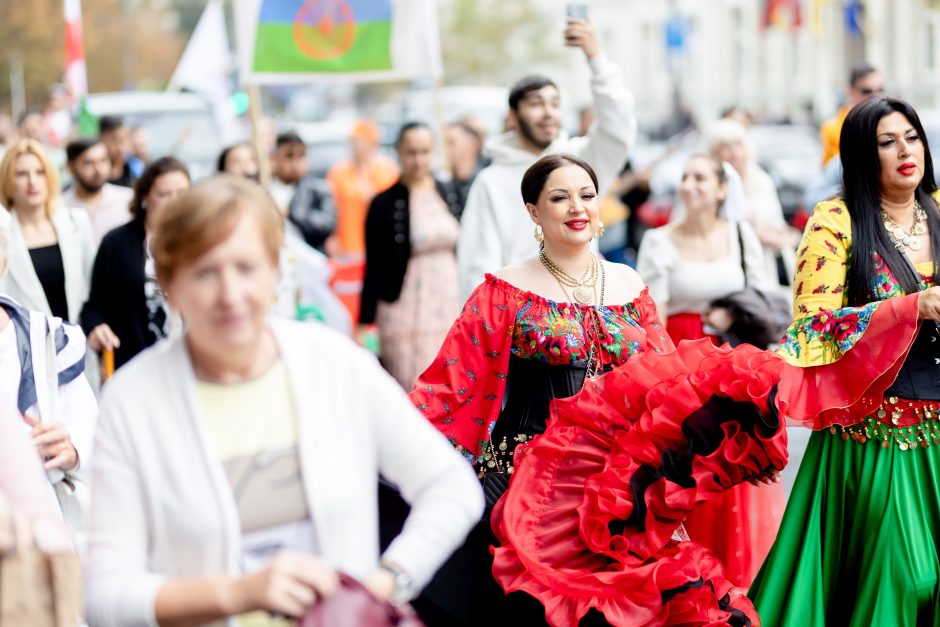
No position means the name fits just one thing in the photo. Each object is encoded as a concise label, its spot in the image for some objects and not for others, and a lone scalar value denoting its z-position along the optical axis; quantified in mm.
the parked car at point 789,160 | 19766
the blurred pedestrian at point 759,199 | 8922
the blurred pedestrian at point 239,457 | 2781
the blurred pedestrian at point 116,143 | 11500
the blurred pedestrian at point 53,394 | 4180
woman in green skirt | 4781
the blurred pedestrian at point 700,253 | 7570
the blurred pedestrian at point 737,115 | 11758
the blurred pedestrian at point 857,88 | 9883
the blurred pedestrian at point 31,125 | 14516
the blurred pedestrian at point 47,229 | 7387
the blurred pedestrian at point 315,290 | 9234
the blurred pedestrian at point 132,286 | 7328
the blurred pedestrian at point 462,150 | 11742
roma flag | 10133
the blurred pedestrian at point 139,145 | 14461
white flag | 13555
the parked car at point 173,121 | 17812
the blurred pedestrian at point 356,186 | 14336
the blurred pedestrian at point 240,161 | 9695
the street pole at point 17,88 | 32000
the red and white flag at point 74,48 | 15422
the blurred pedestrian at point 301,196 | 11664
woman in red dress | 4406
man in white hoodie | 7125
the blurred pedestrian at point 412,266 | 9031
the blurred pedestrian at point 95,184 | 9305
